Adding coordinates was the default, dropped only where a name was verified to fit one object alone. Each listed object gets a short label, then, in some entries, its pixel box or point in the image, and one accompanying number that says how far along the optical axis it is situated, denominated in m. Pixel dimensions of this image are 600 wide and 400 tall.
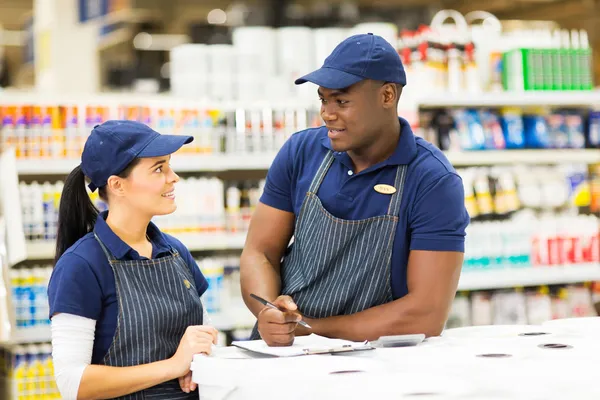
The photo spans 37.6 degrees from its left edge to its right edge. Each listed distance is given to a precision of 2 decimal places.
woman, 2.37
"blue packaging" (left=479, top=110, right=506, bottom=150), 6.13
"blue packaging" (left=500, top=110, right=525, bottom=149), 6.18
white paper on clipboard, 2.27
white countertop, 1.86
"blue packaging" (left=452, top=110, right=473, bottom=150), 6.04
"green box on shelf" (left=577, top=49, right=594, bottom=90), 6.32
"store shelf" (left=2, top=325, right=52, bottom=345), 4.98
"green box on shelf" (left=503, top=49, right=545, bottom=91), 6.12
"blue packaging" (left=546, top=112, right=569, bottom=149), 6.29
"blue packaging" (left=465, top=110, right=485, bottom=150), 6.05
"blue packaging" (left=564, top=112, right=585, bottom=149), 6.32
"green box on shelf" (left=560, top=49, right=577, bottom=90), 6.27
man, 2.65
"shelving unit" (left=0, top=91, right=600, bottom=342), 5.14
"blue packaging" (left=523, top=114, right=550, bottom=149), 6.23
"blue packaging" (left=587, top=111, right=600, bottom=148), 6.36
